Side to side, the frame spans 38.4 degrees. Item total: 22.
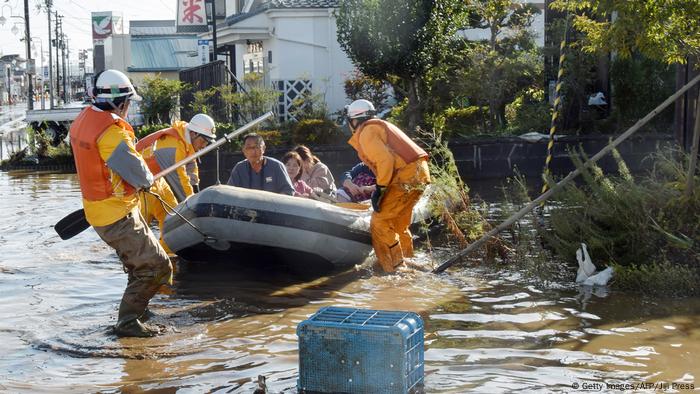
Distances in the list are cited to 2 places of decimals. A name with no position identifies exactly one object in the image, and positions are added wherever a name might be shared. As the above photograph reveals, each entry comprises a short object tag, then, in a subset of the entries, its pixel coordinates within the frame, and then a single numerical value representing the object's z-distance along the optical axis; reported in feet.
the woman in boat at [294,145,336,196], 38.70
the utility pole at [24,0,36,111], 140.56
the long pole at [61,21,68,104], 253.03
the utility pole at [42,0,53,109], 204.44
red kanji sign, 113.19
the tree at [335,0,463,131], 65.57
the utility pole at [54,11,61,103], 234.50
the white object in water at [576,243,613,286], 29.81
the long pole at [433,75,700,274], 29.99
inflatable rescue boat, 31.19
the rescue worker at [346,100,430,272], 32.14
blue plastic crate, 18.61
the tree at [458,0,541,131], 65.46
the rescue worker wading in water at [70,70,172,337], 24.02
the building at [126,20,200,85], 195.62
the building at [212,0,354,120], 91.45
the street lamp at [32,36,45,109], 270.22
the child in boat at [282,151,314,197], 37.76
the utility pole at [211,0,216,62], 86.79
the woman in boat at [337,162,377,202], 39.32
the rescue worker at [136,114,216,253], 33.27
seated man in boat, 35.24
